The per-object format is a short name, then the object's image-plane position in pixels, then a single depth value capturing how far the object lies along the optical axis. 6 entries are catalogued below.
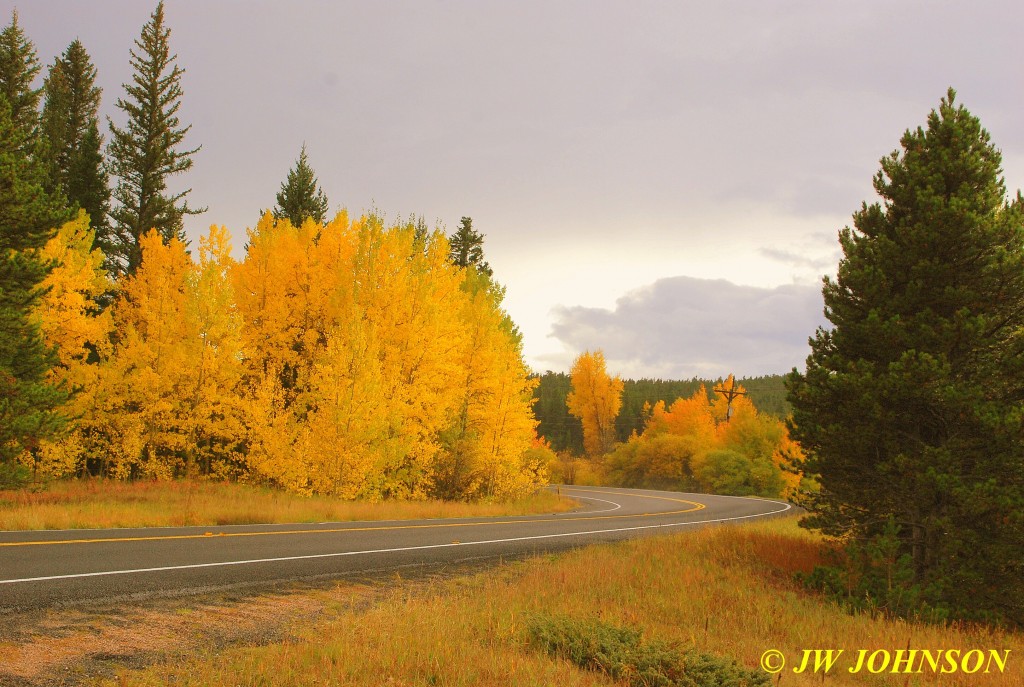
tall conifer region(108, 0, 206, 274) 35.81
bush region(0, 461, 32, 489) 18.50
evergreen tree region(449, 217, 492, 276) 47.75
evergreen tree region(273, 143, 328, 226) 43.56
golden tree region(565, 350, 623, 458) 70.81
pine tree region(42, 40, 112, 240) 34.09
